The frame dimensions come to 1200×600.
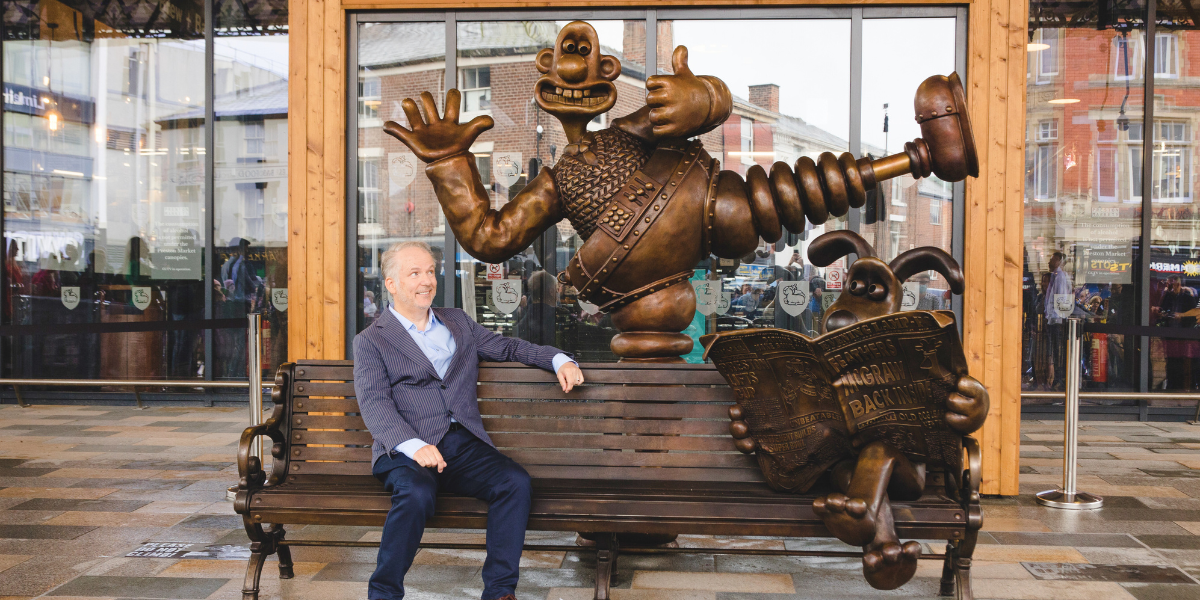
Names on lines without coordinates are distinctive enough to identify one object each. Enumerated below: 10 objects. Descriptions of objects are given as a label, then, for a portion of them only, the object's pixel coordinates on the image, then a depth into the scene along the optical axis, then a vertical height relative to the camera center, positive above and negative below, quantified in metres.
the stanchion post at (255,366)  4.75 -0.49
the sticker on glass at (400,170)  5.51 +0.71
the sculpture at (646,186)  3.21 +0.37
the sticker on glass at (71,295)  9.13 -0.19
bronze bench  2.96 -0.65
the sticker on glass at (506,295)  6.17 -0.10
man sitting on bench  2.75 -0.48
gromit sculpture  2.51 -0.37
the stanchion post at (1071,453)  4.68 -0.94
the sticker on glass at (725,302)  6.23 -0.14
